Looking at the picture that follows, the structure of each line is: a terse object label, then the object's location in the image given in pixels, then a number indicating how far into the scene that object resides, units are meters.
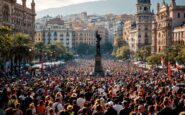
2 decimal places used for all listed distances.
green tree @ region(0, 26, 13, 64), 59.03
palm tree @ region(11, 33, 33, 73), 74.19
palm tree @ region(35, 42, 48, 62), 122.41
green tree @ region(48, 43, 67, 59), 133.00
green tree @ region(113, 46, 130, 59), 168.34
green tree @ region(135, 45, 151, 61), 130.60
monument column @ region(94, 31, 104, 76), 73.05
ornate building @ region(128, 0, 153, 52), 166.12
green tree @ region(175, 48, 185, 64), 76.68
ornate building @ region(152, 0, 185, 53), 118.76
